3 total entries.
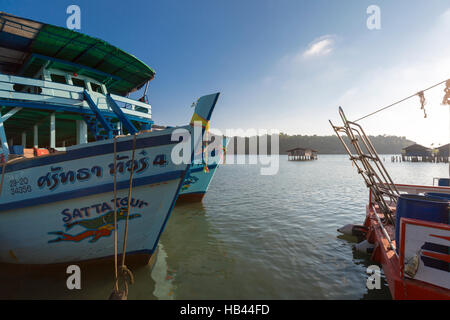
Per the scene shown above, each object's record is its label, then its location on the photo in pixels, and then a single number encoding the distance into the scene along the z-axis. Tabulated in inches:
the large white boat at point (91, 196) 150.5
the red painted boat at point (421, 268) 111.0
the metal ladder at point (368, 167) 205.5
